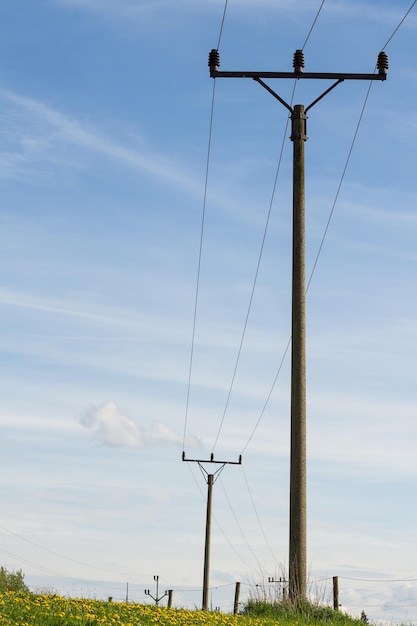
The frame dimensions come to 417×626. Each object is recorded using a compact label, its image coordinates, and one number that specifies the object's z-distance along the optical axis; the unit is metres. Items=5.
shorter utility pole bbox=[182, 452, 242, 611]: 47.53
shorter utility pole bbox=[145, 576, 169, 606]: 43.44
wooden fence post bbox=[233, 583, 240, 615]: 38.44
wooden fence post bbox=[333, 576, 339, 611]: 29.92
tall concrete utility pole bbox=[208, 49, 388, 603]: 18.91
